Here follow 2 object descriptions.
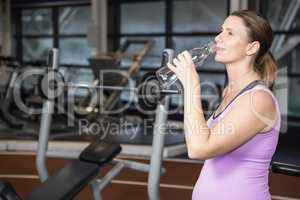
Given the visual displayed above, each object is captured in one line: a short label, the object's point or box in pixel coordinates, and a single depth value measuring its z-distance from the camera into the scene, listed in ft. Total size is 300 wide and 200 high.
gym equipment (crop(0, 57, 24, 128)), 18.17
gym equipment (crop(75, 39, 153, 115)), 18.45
